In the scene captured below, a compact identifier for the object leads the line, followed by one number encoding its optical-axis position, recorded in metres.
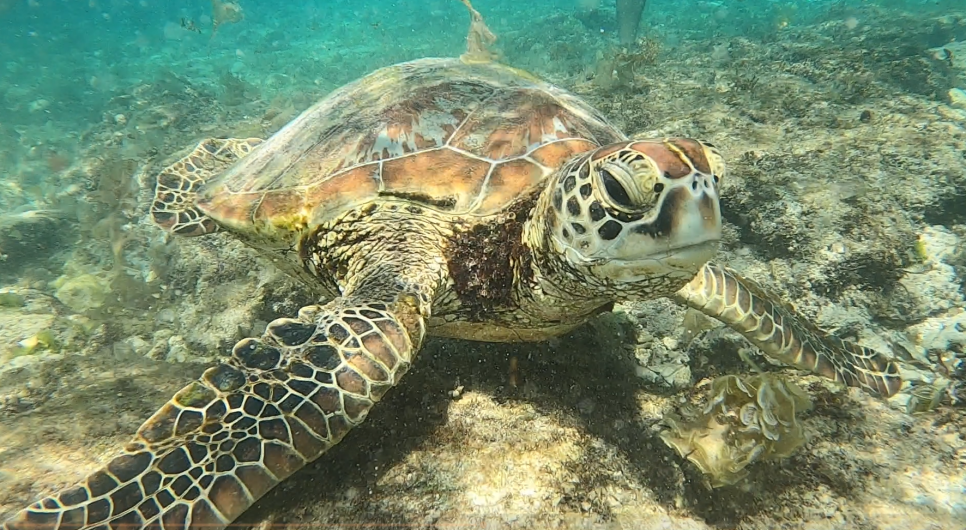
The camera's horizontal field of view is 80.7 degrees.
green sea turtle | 0.34
